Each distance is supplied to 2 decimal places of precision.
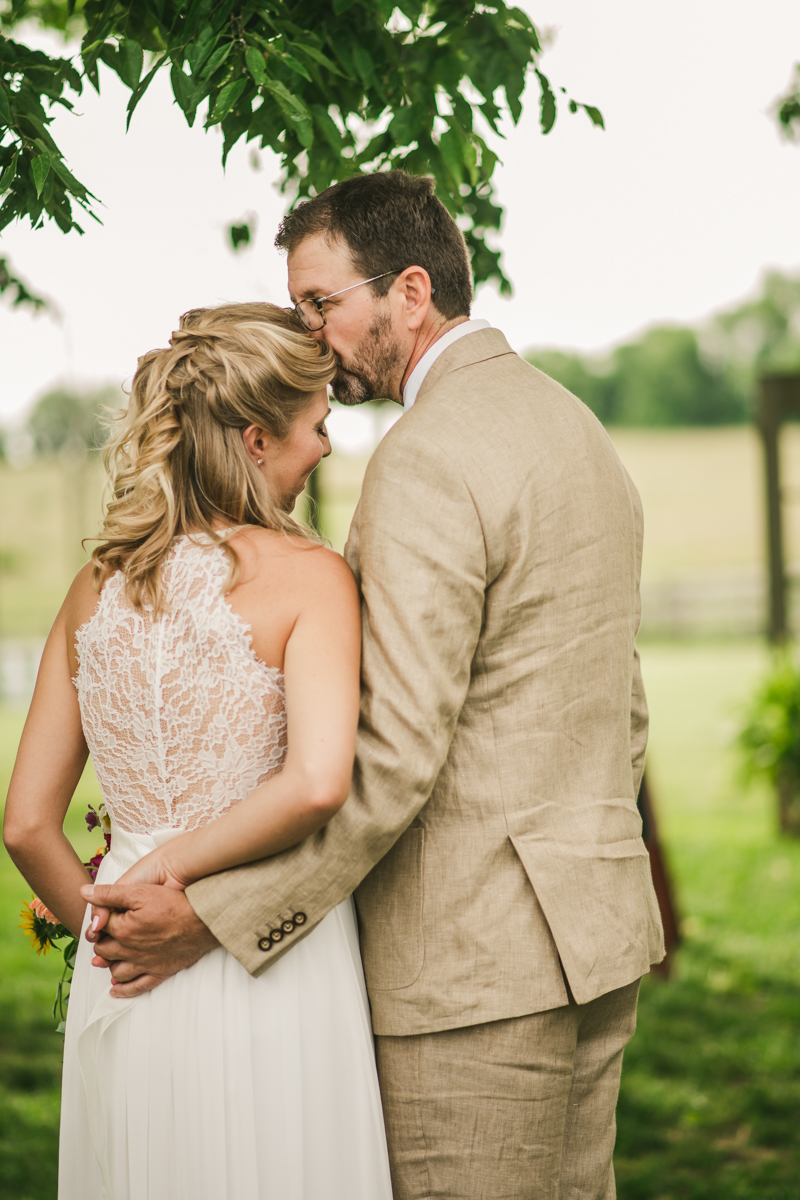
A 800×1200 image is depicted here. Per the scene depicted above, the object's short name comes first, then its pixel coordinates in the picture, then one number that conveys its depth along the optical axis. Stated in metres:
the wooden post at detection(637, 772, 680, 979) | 4.25
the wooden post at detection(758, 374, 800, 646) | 7.38
